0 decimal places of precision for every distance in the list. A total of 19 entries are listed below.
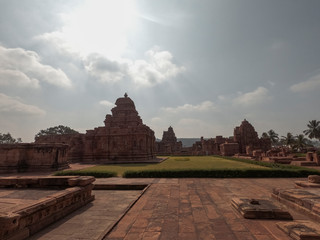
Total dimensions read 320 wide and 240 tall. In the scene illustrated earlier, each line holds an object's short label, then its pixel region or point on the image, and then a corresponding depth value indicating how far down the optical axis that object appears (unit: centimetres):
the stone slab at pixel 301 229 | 303
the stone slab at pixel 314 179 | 679
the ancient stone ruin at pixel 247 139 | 4350
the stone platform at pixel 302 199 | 413
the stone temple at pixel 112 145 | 2512
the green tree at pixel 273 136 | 6480
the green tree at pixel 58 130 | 7456
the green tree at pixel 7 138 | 7689
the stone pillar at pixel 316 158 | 1800
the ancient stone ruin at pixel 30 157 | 1431
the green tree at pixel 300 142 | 4799
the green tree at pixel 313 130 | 5203
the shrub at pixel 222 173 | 1038
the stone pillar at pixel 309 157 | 1967
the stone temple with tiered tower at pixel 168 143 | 5112
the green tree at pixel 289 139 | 5264
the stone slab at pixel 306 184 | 634
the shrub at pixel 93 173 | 1070
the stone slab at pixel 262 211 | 408
